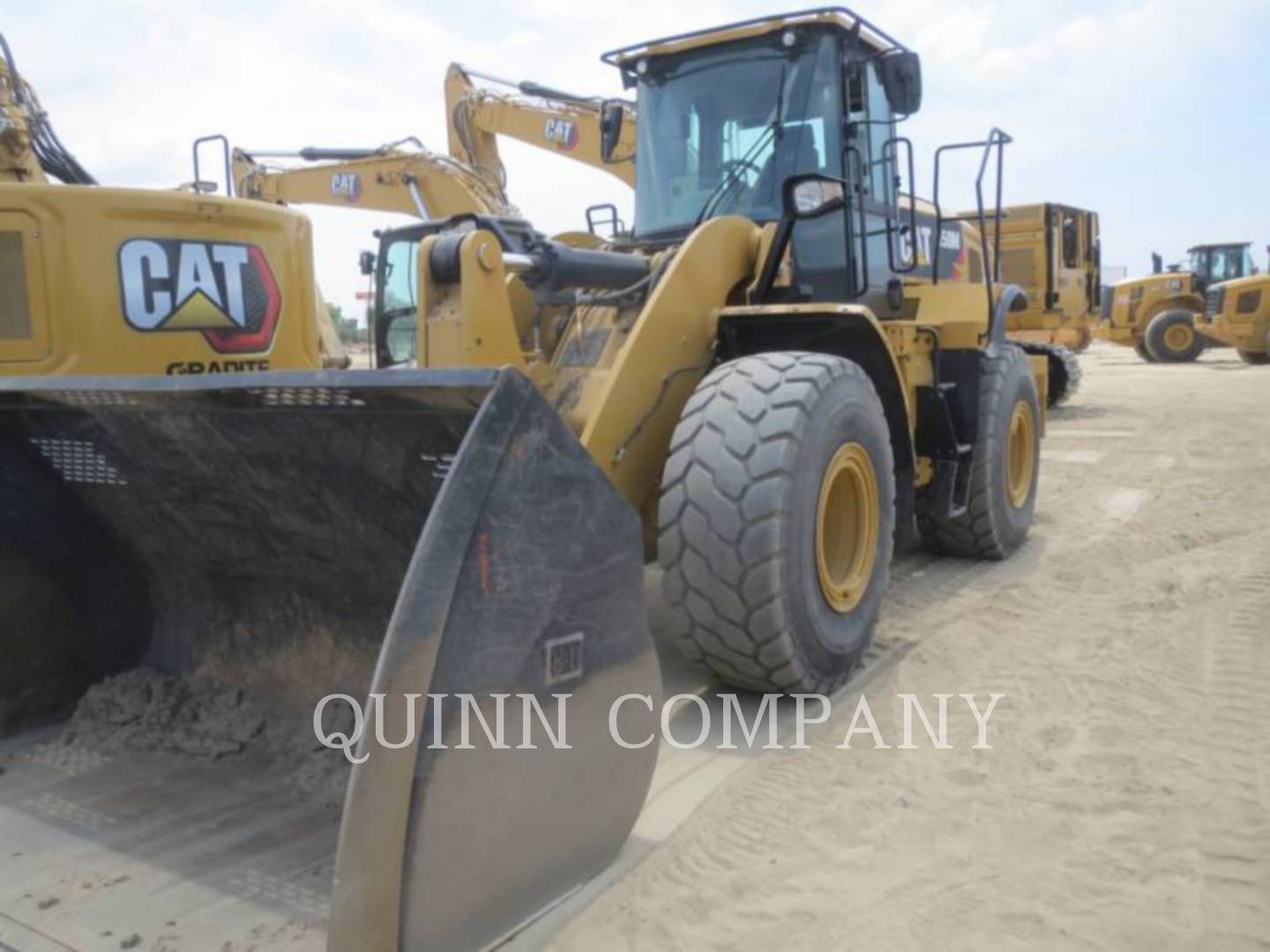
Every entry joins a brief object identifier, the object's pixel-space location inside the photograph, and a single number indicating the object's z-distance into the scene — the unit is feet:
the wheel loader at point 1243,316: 68.64
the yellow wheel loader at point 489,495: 6.99
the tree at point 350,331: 123.09
